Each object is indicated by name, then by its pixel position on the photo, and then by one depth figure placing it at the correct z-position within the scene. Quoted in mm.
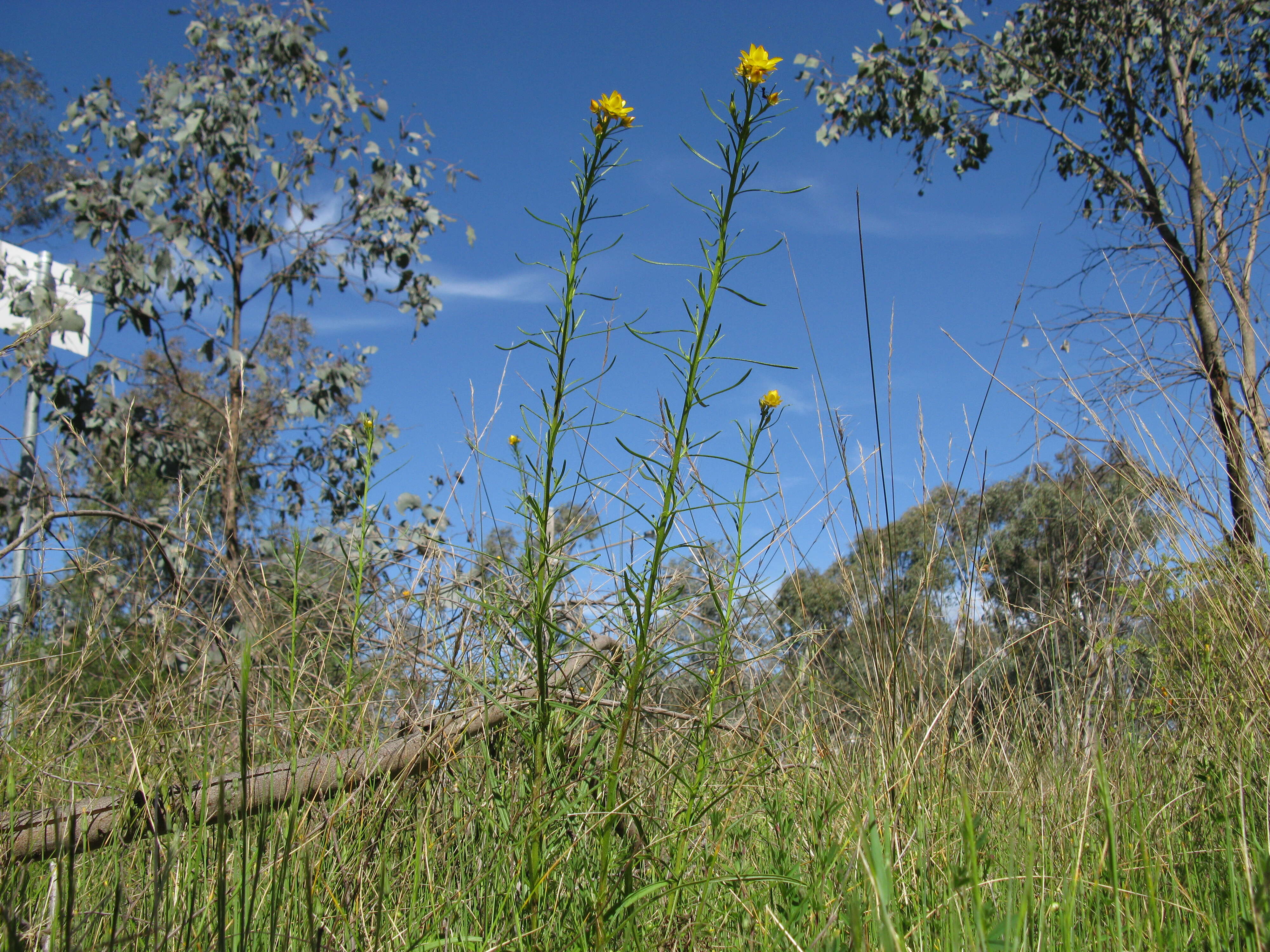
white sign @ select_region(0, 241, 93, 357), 4082
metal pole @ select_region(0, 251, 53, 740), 2035
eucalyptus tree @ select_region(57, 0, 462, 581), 4211
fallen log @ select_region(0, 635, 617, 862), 1190
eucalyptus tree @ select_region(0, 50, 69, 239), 10883
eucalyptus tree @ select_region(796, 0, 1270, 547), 6391
